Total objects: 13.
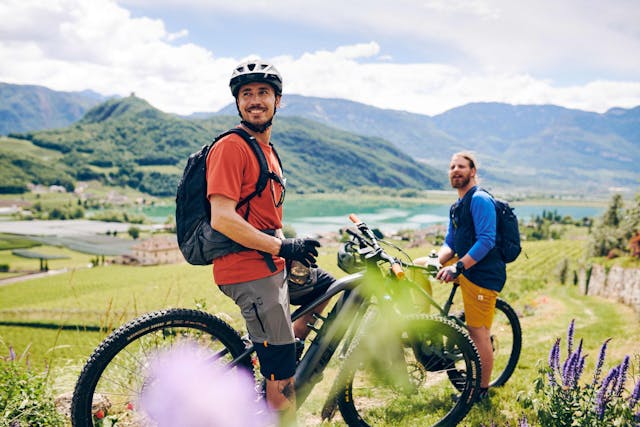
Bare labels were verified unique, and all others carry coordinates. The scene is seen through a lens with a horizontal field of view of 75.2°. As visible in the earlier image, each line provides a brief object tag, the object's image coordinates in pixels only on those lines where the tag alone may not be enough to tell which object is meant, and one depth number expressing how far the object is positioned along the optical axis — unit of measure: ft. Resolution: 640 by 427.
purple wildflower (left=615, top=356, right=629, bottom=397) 9.16
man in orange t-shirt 9.41
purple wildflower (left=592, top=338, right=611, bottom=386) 9.85
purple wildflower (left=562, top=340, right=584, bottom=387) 10.26
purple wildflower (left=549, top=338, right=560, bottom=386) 10.78
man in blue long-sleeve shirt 13.99
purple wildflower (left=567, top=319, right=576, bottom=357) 10.77
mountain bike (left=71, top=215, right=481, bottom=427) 10.28
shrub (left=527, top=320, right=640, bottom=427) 9.38
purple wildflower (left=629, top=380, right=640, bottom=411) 8.78
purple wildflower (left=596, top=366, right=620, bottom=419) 9.33
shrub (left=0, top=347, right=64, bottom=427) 11.12
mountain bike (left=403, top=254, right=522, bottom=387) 14.26
